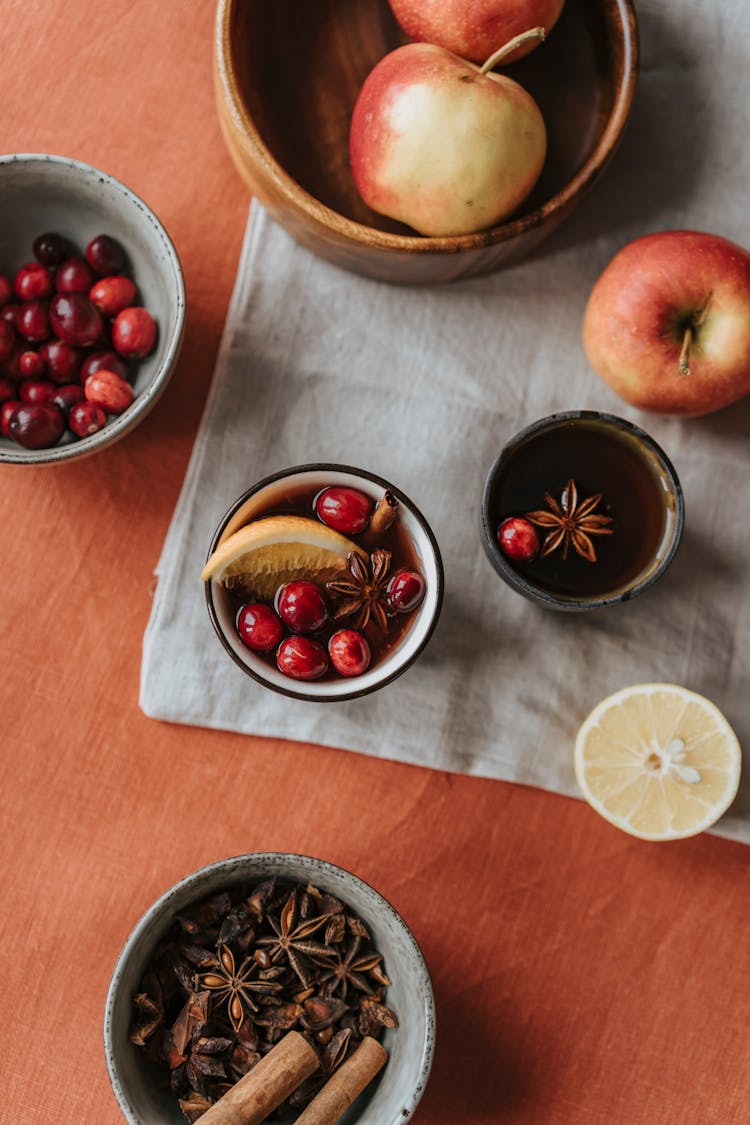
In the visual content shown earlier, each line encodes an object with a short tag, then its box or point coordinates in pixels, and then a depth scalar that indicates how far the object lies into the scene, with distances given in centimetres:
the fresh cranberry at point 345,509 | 63
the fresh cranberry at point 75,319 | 65
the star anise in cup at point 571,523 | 65
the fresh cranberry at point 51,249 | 66
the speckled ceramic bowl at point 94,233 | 64
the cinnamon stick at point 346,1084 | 60
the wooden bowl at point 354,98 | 65
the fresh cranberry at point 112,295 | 66
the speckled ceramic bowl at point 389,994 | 60
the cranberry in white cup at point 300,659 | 63
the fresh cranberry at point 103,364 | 65
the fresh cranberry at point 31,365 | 66
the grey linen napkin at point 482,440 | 67
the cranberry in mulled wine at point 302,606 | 63
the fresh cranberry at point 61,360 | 66
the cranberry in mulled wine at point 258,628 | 63
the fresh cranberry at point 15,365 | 66
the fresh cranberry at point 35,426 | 64
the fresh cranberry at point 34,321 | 66
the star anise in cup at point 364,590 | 64
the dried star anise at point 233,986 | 63
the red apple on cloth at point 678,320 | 65
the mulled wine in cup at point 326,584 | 62
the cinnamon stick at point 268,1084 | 60
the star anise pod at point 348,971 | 63
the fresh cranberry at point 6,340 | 66
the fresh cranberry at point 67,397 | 65
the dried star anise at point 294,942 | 63
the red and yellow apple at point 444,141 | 62
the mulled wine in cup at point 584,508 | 65
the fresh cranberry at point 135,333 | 65
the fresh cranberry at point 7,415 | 65
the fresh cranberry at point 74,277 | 66
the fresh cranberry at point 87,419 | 64
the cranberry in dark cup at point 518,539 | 65
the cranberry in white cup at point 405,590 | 63
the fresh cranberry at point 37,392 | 65
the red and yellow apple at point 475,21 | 63
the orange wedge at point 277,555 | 62
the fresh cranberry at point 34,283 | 66
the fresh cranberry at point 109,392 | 65
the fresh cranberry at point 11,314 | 66
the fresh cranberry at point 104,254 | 66
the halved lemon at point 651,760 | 65
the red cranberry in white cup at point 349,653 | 63
